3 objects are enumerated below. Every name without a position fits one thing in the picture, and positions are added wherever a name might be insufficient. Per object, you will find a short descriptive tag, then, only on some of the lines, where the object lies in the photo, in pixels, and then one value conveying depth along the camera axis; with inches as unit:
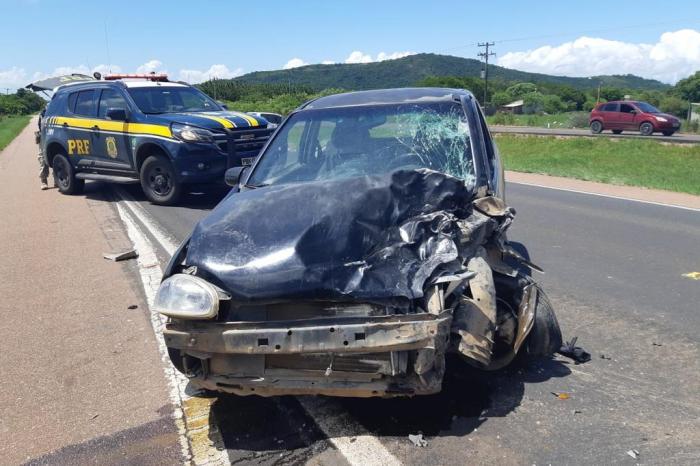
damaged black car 118.0
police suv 392.8
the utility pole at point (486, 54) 2877.5
